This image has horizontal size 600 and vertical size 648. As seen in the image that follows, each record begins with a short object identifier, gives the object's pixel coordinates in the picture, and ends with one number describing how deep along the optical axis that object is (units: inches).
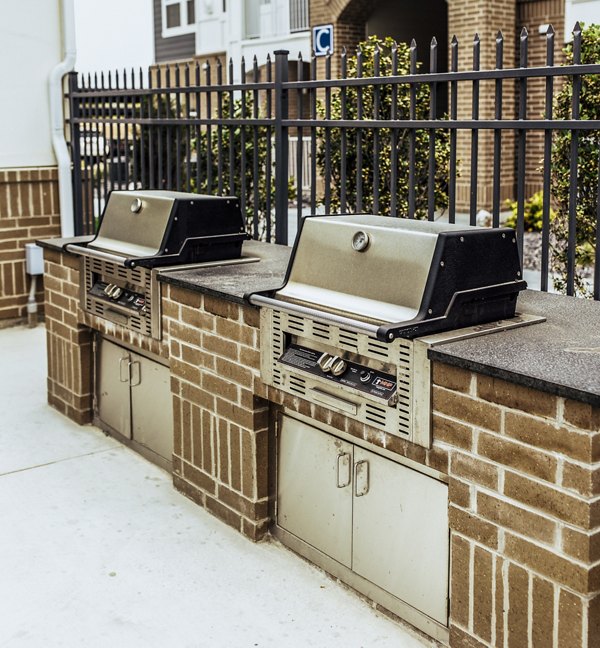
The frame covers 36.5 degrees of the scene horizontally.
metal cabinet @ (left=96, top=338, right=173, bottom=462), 179.6
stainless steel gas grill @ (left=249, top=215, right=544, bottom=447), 114.0
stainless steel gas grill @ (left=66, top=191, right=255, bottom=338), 172.1
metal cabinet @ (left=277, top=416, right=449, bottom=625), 117.7
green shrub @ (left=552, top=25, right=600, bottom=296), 207.9
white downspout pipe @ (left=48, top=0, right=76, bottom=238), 296.5
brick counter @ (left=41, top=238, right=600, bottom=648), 95.2
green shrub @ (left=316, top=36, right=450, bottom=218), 256.1
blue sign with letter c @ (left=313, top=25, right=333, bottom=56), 768.9
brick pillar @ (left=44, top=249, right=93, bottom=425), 205.6
